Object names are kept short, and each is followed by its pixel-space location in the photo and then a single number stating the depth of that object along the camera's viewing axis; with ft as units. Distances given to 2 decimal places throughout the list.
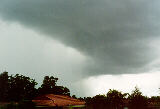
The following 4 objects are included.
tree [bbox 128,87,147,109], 176.86
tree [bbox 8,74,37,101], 231.09
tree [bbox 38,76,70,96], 292.59
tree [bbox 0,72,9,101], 228.57
